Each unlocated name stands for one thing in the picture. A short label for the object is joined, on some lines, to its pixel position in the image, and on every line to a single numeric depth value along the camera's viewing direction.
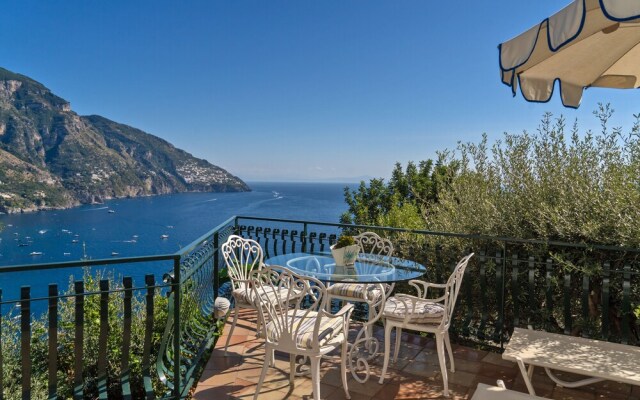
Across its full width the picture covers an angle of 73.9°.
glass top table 3.15
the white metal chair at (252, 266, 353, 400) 2.43
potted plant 3.50
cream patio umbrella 1.71
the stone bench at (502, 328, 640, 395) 2.26
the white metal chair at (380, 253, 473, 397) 2.91
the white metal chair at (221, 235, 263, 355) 3.45
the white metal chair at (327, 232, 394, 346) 3.43
